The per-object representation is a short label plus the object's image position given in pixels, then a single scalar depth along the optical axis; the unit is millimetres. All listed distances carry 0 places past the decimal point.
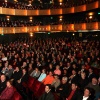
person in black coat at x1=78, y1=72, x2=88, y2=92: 4348
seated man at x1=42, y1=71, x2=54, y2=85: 4871
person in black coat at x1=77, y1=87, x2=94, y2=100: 3220
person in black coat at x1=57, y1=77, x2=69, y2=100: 4053
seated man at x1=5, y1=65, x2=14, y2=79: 5909
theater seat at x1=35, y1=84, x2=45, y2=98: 4168
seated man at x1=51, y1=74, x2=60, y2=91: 4483
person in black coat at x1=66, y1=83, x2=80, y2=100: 3602
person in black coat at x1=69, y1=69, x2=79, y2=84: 4709
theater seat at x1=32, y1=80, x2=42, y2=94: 4357
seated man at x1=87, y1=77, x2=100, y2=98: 3753
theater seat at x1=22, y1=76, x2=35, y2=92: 4758
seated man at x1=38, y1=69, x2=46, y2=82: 5213
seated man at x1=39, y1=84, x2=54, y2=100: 3476
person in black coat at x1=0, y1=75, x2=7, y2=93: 4496
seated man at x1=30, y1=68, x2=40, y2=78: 5469
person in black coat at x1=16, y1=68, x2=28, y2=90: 4829
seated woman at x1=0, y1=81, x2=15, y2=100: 3936
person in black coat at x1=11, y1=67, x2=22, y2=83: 5523
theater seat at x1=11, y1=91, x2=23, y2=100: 3526
